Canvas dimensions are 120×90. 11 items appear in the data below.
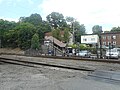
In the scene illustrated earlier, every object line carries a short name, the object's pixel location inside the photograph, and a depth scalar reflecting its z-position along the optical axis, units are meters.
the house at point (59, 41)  30.24
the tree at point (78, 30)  42.59
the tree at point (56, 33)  32.66
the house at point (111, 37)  38.18
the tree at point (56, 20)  47.01
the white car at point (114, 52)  13.05
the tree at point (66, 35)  32.42
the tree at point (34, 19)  46.47
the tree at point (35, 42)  19.80
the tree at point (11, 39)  29.02
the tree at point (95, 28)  57.07
